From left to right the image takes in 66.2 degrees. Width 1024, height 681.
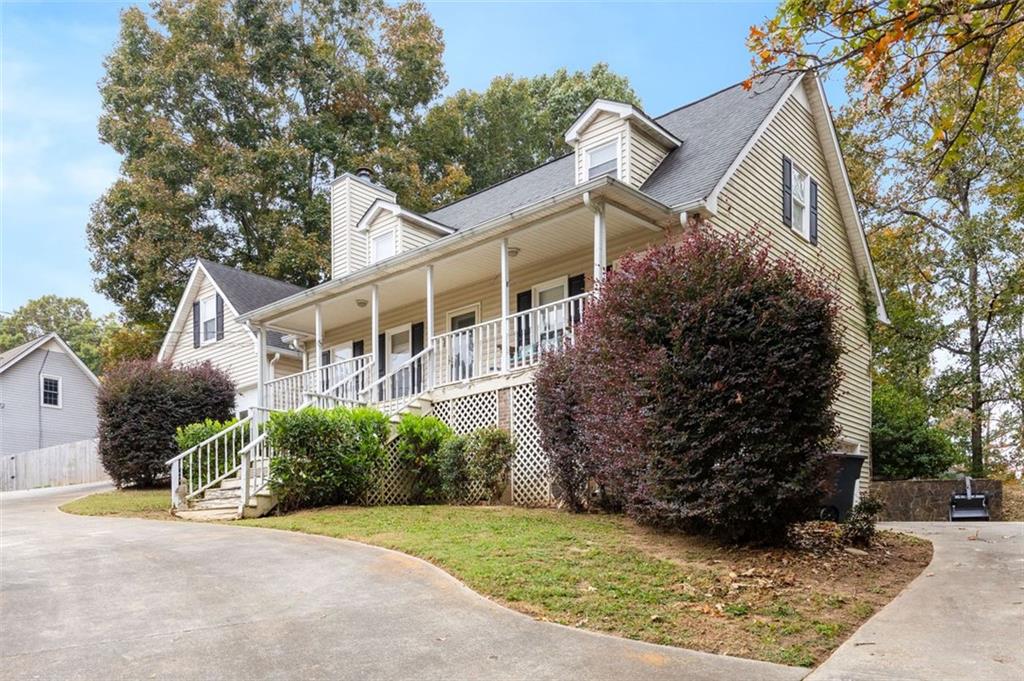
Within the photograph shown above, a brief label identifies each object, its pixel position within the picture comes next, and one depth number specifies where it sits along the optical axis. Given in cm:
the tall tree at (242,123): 2856
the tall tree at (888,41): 537
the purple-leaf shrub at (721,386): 678
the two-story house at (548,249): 1214
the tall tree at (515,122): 3341
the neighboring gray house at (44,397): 3023
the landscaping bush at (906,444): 1781
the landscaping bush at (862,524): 773
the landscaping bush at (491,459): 1148
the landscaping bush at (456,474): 1171
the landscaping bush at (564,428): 970
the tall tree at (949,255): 1894
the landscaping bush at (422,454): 1220
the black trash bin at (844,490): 866
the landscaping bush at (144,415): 1730
